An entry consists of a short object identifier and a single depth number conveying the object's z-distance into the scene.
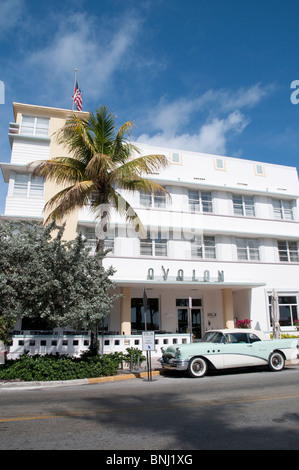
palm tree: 13.95
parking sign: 11.92
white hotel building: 20.25
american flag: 23.23
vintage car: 11.91
